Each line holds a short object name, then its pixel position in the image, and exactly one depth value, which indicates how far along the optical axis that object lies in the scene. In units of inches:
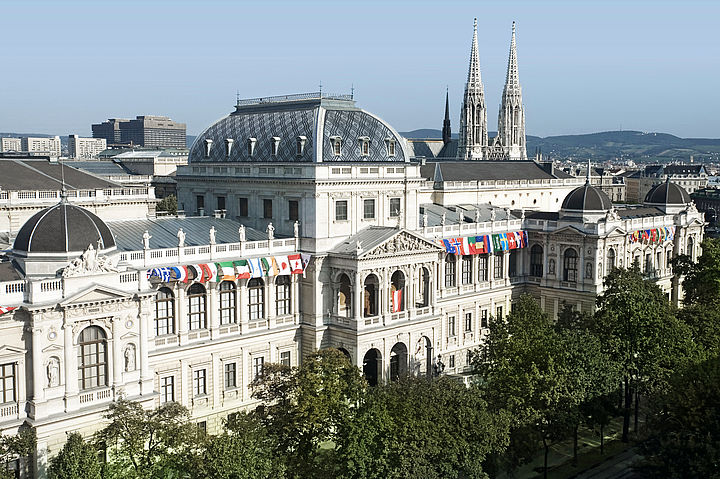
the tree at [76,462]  1667.1
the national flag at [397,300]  2928.2
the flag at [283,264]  2743.6
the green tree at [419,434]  1807.3
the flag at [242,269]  2610.7
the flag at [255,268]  2652.6
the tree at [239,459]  1656.0
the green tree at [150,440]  1764.3
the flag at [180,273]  2442.2
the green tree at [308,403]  1964.8
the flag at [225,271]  2554.1
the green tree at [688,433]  1819.0
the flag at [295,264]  2780.5
